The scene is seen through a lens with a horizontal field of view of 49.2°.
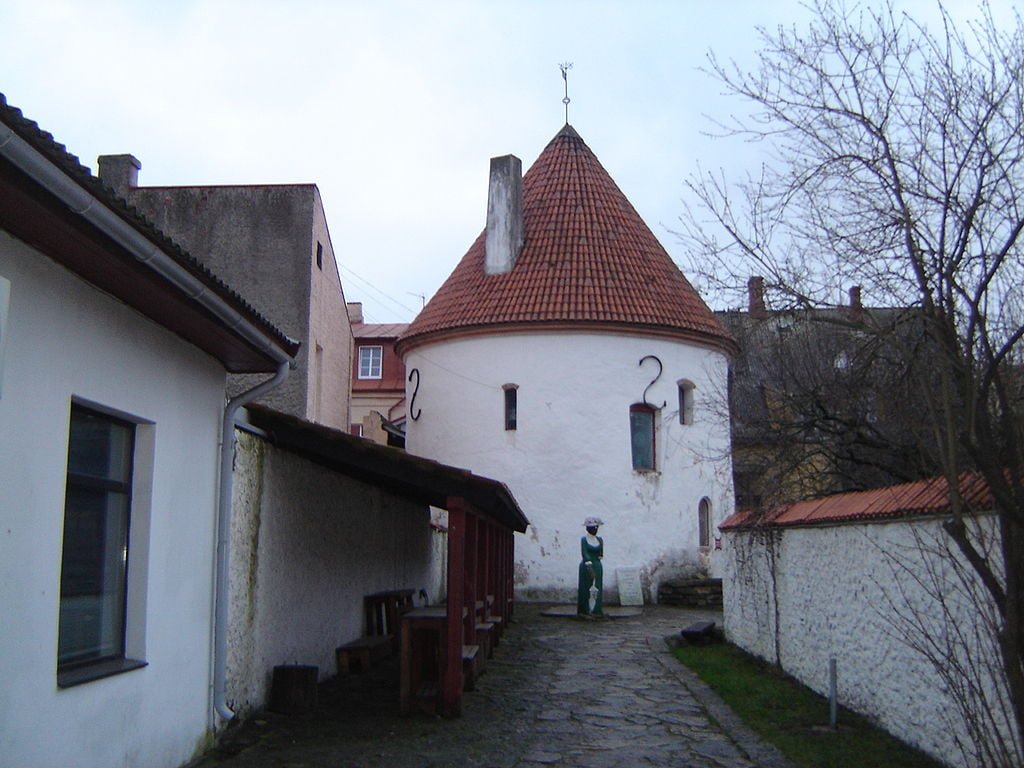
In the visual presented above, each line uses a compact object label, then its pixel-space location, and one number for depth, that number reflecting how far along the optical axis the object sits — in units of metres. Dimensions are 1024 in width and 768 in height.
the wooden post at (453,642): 9.53
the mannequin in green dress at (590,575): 20.69
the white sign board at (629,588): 24.31
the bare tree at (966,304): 5.02
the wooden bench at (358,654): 11.89
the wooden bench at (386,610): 13.69
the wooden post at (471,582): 11.53
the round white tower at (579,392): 25.09
